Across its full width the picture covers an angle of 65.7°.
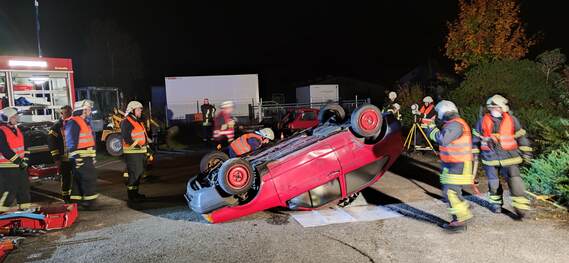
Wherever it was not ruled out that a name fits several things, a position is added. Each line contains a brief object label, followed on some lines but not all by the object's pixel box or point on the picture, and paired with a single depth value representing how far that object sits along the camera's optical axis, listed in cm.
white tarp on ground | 570
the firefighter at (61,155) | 750
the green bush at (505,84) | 1150
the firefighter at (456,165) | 514
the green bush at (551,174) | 597
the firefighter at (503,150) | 562
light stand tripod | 1129
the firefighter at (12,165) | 628
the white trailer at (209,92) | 2425
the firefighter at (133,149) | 718
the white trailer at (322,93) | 2808
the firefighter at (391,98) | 1246
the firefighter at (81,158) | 685
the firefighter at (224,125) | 832
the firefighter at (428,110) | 1050
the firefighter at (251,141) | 697
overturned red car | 534
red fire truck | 948
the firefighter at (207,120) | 1474
